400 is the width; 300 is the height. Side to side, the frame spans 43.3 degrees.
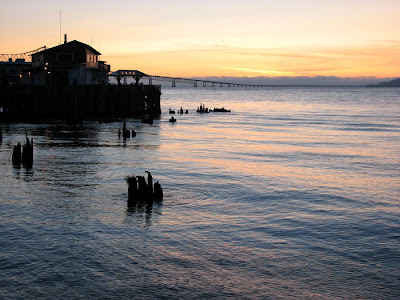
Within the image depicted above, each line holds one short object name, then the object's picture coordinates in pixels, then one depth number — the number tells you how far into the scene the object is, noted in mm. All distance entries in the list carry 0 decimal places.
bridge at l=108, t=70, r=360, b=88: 81625
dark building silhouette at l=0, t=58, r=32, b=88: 116250
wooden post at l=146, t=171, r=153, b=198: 20141
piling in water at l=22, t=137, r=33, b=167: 28659
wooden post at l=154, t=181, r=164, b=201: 20391
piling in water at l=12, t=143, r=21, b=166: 28531
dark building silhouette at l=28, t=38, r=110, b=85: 73688
